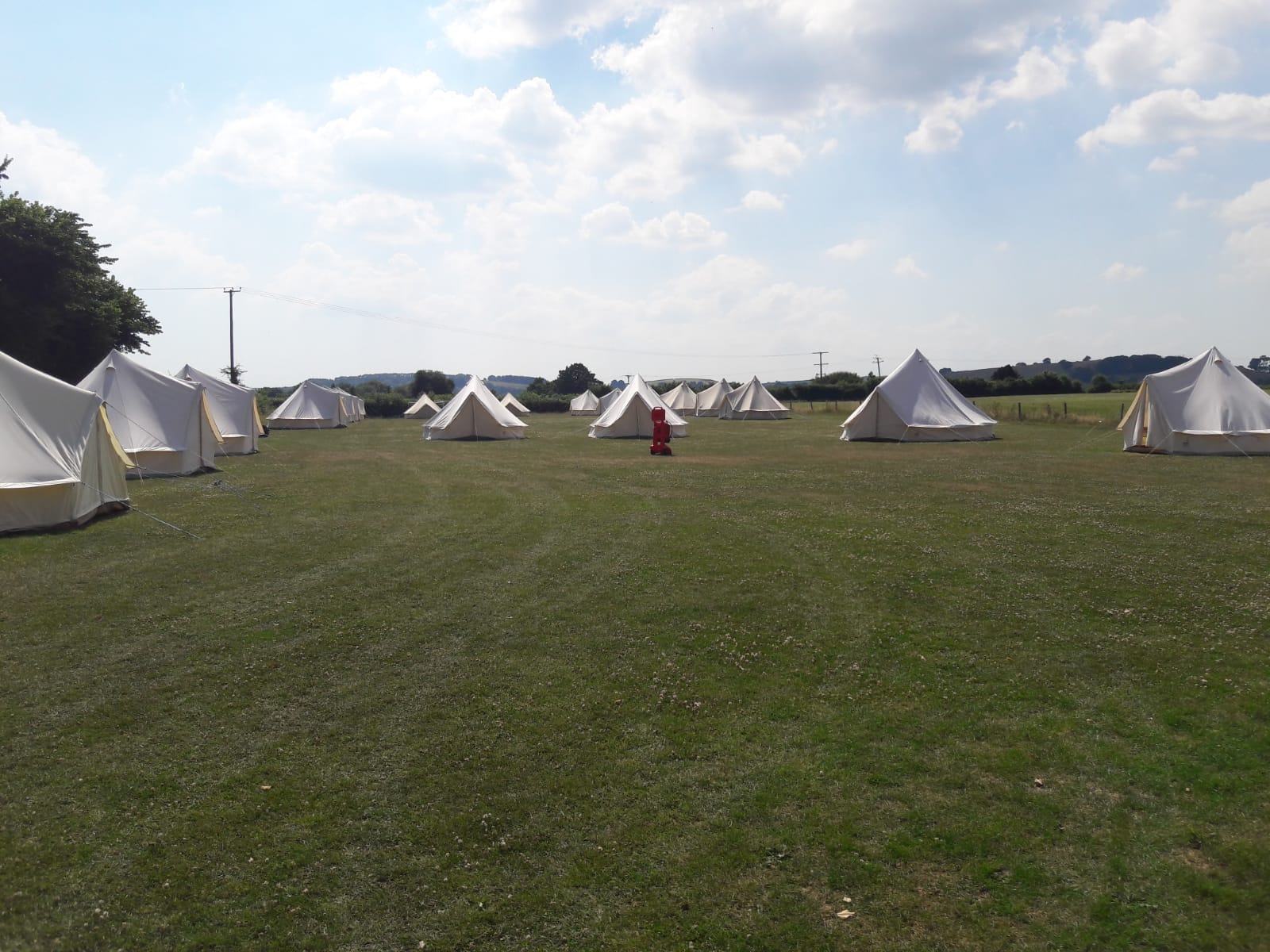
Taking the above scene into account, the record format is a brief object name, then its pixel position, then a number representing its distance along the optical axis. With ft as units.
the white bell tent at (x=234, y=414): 82.38
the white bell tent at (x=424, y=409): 185.57
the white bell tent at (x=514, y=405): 197.98
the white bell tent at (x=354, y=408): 166.50
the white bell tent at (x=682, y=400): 196.13
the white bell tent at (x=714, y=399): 176.65
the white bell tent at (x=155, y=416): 60.75
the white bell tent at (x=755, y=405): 161.27
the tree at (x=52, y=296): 98.37
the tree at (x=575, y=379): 327.67
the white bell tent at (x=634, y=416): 104.37
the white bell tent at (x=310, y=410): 138.21
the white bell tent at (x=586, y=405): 207.21
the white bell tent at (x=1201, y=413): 67.10
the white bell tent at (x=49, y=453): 36.42
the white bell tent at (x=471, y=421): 105.40
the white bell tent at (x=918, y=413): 89.66
